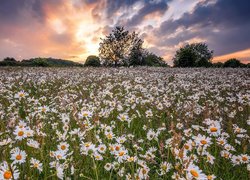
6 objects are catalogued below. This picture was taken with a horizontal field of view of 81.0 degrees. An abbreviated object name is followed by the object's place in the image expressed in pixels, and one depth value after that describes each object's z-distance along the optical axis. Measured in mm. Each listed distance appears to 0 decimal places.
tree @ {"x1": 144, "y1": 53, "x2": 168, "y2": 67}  41306
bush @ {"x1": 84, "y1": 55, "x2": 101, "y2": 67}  33818
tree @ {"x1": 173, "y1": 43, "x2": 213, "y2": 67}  30754
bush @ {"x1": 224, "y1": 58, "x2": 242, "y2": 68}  25803
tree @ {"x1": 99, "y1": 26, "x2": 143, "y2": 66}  47161
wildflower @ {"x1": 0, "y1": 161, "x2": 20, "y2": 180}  1181
